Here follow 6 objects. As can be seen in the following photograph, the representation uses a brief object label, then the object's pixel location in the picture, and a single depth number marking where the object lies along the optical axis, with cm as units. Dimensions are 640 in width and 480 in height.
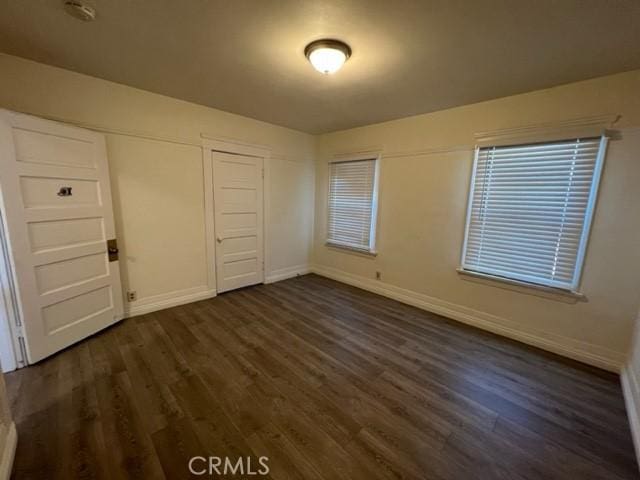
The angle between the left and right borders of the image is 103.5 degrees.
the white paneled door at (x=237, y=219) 355
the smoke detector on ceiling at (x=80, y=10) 155
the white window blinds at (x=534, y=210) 230
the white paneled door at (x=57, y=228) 196
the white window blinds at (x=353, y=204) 395
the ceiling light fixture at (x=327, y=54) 187
